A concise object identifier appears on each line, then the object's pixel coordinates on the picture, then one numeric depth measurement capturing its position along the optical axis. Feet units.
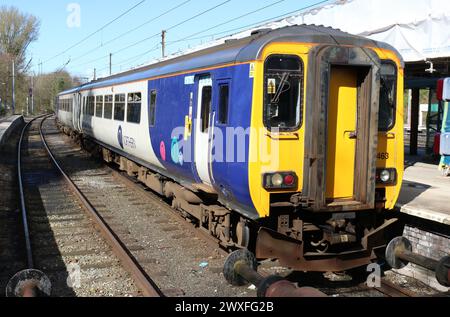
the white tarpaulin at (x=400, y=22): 33.55
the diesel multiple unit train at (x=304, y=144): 18.76
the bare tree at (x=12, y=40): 167.23
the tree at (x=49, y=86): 248.34
